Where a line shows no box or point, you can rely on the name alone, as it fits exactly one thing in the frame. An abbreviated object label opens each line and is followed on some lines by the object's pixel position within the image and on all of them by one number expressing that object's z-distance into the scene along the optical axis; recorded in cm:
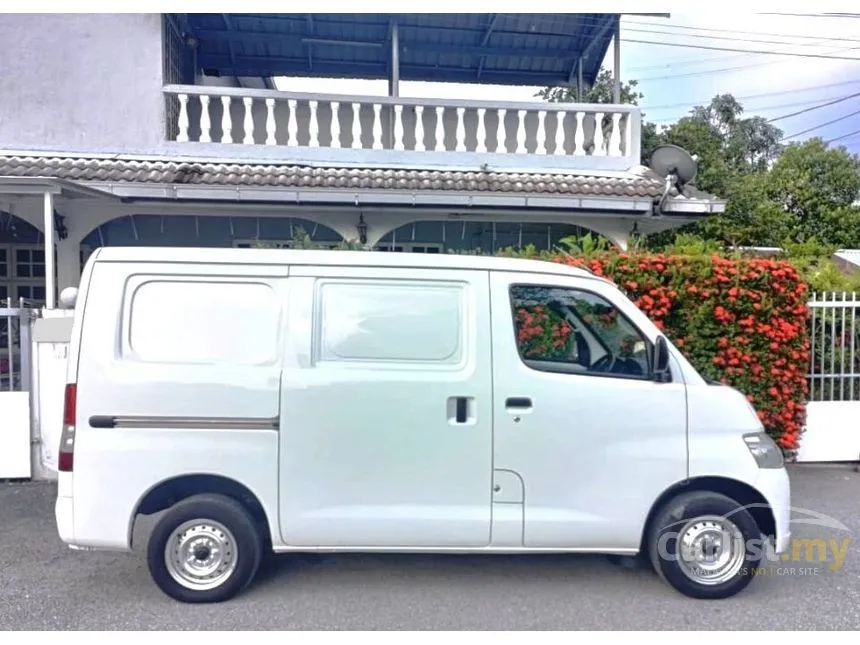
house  733
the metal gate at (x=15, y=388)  530
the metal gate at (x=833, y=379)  596
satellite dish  813
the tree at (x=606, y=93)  1863
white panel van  315
